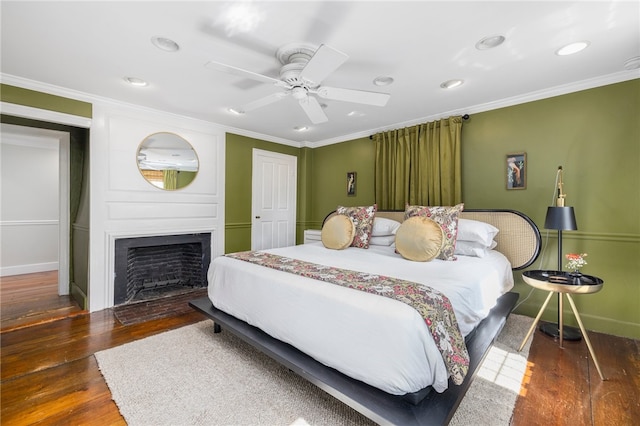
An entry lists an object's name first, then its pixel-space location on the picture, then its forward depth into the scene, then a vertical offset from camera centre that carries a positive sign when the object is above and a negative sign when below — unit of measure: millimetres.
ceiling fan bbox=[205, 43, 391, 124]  1838 +969
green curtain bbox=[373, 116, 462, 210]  3514 +633
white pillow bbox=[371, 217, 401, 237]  3389 -179
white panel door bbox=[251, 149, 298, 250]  4758 +204
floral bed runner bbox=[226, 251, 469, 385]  1412 -478
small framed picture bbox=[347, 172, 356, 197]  4719 +475
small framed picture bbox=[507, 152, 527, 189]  3092 +472
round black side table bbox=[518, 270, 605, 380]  2074 -546
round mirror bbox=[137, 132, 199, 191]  3572 +663
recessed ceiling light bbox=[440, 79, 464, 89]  2717 +1265
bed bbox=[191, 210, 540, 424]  1356 -687
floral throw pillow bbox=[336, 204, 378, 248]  3342 -133
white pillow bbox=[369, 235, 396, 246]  3342 -339
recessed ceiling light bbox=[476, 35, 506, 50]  2008 +1242
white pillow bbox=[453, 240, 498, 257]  2748 -355
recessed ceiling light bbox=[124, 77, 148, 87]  2720 +1269
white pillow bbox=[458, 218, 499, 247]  2760 -188
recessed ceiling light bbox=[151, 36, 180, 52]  2061 +1252
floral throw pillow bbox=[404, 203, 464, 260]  2576 -72
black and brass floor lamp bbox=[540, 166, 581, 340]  2408 -86
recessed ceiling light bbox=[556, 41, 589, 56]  2088 +1254
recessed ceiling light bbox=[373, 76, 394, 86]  2635 +1253
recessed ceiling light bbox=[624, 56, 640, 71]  2291 +1253
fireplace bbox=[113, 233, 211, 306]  3410 -751
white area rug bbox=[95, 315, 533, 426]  1578 -1144
